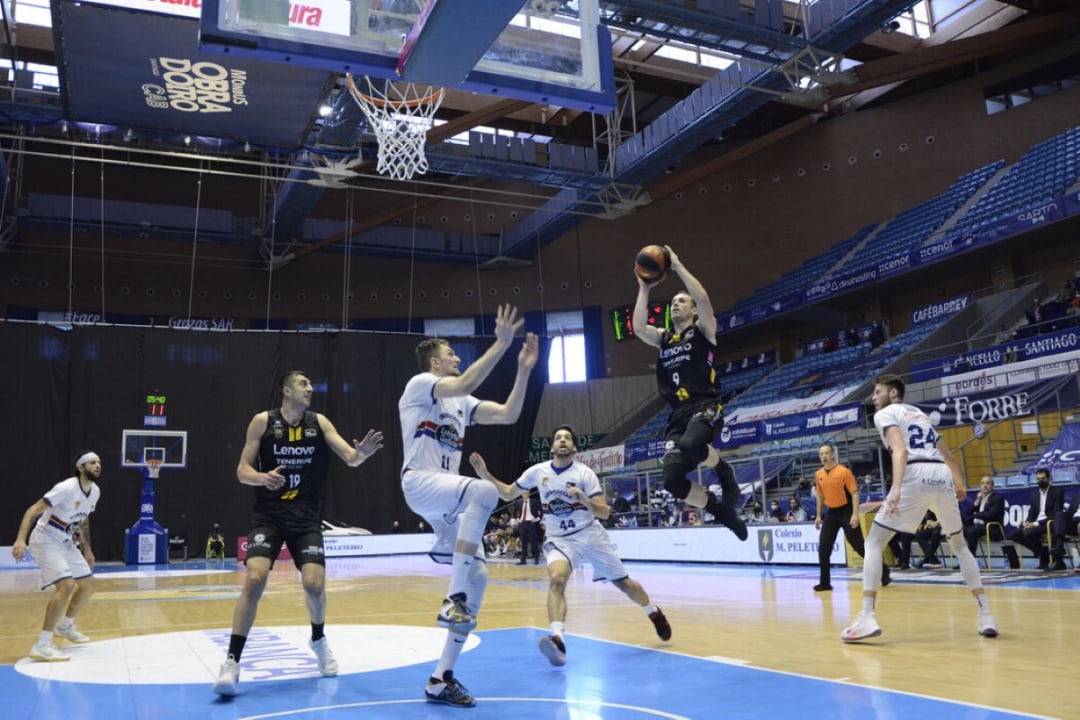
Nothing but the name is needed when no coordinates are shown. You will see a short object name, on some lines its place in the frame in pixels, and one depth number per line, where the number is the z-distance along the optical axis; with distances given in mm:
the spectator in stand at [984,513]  12594
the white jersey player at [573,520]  7098
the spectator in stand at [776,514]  17422
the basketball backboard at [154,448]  25531
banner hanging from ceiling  15945
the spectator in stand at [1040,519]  12047
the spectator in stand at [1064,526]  11828
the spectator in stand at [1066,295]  20422
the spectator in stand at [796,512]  16875
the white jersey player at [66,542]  7586
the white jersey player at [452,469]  5004
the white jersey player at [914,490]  6723
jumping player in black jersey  7039
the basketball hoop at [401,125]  14469
